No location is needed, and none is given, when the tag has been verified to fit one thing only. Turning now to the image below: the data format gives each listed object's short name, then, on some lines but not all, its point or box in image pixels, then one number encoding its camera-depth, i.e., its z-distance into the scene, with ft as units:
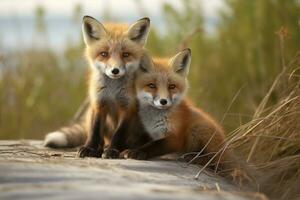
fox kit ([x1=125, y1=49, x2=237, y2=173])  27.66
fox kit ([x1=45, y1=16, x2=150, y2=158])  28.37
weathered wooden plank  18.13
